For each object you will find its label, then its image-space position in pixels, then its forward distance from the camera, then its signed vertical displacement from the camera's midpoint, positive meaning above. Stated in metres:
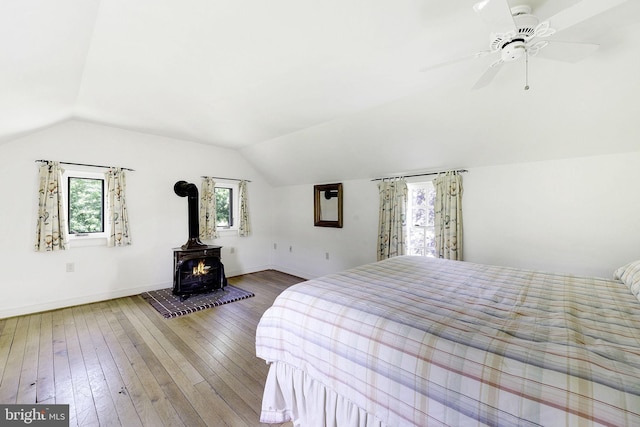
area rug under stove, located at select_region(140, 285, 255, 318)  3.43 -1.26
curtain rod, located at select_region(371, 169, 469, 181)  3.46 +0.58
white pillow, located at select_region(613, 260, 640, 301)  1.61 -0.46
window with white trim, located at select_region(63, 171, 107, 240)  3.67 +0.18
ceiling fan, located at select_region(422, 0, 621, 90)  1.38 +1.02
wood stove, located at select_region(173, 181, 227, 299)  3.88 -0.79
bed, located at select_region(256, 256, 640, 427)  0.86 -0.57
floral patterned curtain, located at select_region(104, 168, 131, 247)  3.80 +0.10
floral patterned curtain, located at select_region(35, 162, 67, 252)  3.30 +0.07
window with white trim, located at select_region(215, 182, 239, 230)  5.18 +0.19
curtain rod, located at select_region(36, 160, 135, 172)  3.35 +0.72
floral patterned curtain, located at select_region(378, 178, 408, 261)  4.00 -0.06
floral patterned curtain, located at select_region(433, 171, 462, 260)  3.46 -0.03
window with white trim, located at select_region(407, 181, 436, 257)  3.90 -0.09
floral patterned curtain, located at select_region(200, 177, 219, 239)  4.70 +0.08
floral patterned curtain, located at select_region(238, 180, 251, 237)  5.26 +0.05
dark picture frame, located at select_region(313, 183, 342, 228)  4.86 +0.18
